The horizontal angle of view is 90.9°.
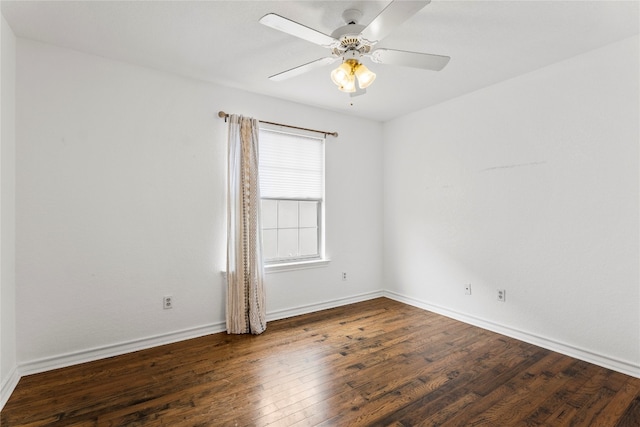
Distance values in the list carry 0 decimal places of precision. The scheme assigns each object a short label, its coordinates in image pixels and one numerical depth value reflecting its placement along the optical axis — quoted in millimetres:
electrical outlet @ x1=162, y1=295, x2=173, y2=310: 2994
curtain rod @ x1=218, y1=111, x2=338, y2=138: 3258
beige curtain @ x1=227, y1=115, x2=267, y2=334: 3244
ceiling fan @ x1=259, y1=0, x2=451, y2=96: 1783
